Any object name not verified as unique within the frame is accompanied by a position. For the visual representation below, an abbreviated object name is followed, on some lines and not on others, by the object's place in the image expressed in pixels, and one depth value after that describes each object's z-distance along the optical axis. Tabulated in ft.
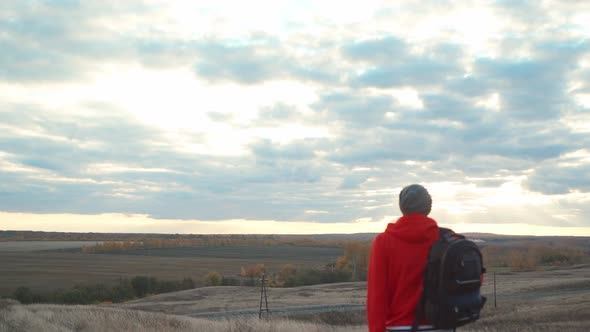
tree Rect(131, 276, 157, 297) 188.65
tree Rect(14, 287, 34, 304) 157.01
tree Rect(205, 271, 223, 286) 208.60
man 14.15
